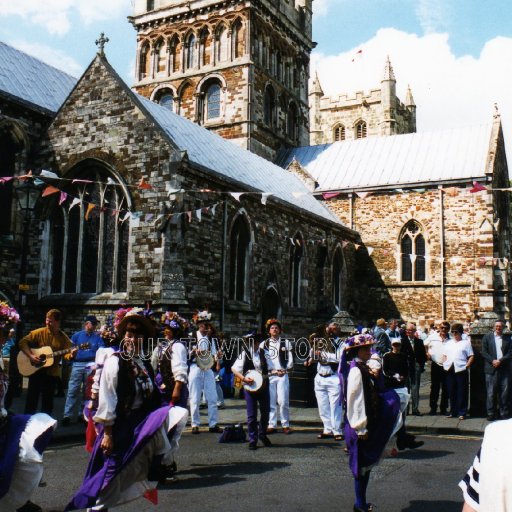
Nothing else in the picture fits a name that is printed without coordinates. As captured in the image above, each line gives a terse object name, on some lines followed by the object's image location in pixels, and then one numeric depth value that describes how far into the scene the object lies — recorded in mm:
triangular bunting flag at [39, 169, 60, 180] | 16388
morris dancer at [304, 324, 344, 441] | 9867
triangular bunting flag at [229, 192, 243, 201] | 17859
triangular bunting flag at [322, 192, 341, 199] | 26008
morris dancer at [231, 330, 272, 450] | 8852
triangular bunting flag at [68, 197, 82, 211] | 17341
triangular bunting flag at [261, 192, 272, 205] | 18703
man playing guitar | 9398
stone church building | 17359
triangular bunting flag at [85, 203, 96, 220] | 17109
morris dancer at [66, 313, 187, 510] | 4641
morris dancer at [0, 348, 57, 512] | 3984
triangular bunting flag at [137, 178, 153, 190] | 16641
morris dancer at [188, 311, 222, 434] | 10227
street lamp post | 13305
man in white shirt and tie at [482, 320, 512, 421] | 11461
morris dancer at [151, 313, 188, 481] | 6664
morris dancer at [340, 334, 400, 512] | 5605
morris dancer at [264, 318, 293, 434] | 10188
